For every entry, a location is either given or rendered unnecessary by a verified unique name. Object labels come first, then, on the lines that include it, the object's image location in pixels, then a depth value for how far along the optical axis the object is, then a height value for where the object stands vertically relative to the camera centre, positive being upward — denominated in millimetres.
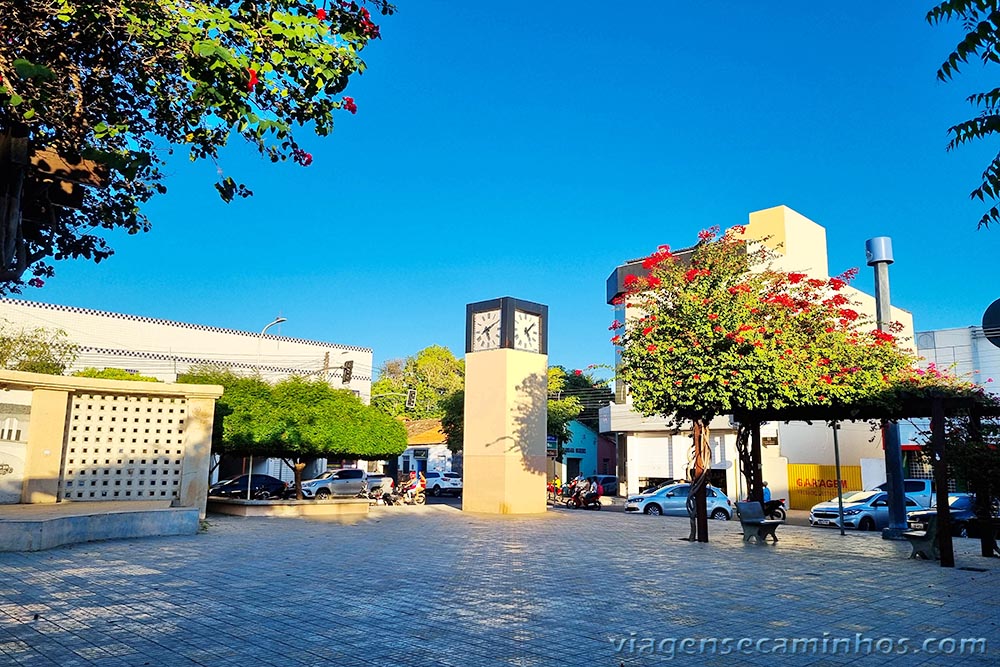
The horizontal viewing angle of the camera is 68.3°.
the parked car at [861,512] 21891 -1735
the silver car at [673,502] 25438 -1729
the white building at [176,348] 33438 +5298
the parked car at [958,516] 19062 -1654
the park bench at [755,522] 14508 -1342
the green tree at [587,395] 51094 +4023
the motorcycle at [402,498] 27062 -1698
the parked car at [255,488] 30047 -1468
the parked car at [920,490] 23172 -1156
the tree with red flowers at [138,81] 4605 +2598
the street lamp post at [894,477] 16516 -515
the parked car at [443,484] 41969 -1788
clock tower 22875 +1393
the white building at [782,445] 32281 +383
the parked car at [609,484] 40406 -1692
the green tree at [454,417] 38406 +1866
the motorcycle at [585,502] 29906 -1974
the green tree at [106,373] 27248 +2948
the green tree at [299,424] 20094 +796
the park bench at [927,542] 12375 -1476
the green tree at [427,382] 62688 +6127
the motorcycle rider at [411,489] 27938 -1376
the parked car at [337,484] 34406 -1498
